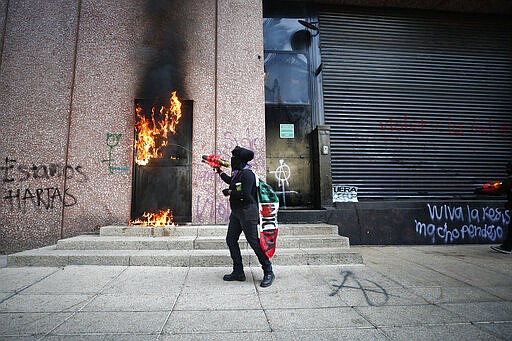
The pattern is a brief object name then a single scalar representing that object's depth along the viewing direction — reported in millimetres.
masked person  3648
